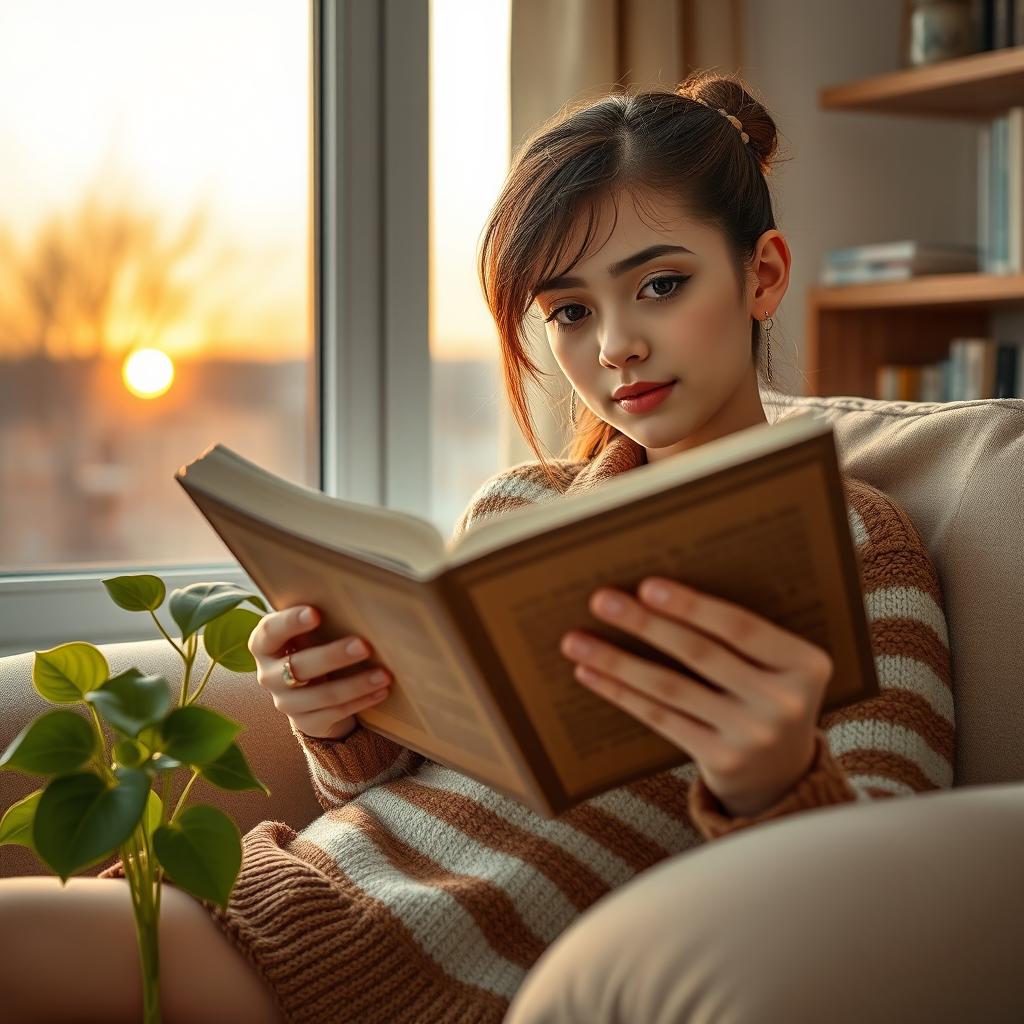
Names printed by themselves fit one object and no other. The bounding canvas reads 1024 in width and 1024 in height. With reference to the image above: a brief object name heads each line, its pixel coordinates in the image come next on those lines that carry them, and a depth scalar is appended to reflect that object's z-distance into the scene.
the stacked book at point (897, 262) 2.30
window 1.91
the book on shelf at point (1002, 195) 2.21
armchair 0.59
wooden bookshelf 2.20
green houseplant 0.68
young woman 0.74
